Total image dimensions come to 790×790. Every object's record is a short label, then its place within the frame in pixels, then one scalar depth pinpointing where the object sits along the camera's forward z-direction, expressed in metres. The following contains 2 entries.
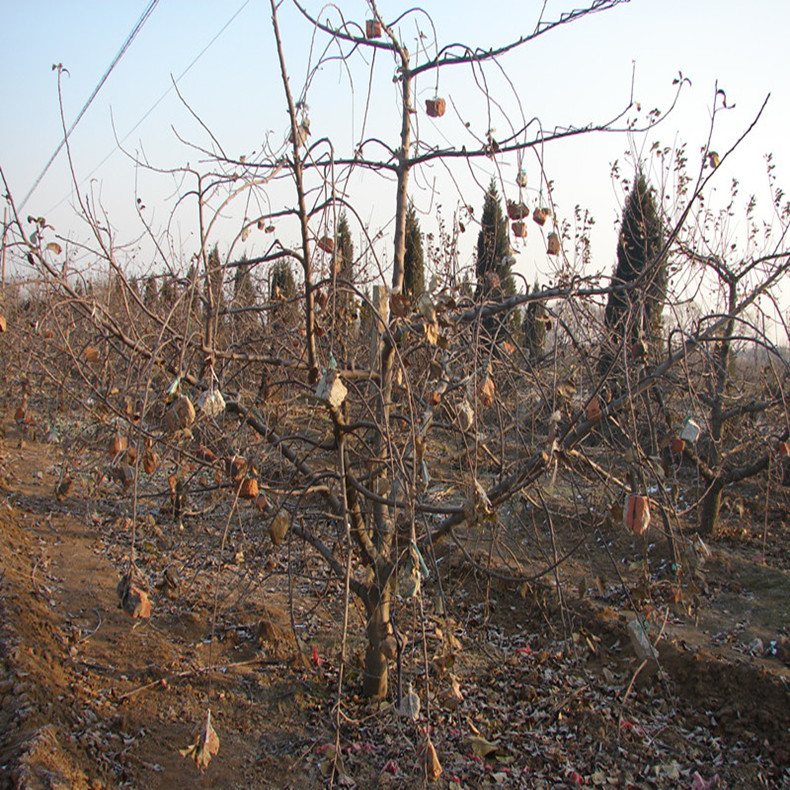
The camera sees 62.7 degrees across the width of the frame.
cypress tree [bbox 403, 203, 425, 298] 12.55
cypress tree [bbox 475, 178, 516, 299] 11.77
